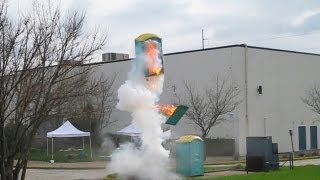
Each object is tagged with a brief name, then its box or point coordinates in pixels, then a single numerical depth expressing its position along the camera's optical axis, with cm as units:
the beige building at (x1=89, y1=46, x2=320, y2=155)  4441
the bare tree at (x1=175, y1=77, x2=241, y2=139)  4350
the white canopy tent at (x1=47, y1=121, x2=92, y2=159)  4194
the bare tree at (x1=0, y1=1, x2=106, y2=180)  1359
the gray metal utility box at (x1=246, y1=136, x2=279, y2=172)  2755
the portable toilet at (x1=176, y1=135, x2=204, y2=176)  2611
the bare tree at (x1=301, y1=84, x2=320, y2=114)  4922
